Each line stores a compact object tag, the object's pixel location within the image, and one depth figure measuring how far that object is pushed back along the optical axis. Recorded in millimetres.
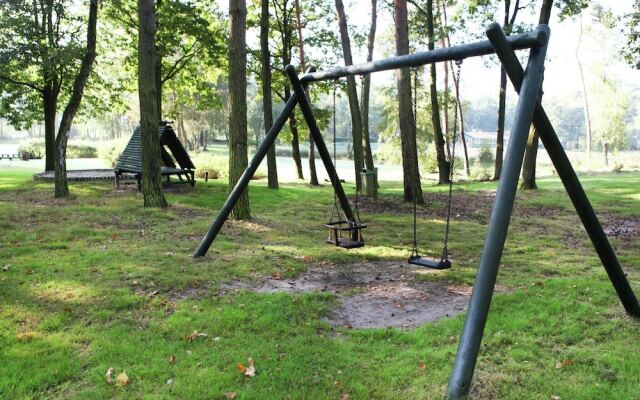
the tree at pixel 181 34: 16645
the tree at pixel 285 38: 20484
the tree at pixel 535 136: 15002
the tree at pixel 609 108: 45562
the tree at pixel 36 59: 13227
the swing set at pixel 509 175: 3279
